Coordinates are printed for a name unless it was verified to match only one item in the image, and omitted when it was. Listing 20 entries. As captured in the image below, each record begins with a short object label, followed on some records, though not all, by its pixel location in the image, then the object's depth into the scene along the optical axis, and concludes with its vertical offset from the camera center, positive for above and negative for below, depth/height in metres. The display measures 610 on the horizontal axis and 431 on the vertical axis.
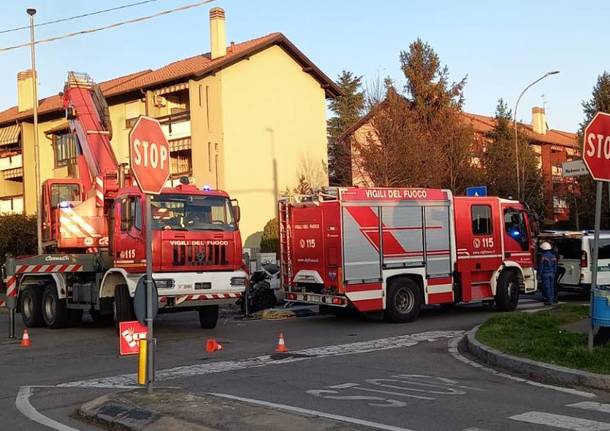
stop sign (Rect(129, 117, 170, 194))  7.42 +0.92
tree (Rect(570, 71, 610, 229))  39.69 +2.07
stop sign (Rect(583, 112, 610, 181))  9.56 +1.06
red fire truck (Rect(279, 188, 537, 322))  15.05 -0.41
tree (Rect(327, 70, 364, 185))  59.60 +10.81
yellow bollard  7.70 -1.33
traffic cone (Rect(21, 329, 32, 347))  13.75 -1.87
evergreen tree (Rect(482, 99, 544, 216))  38.38 +3.21
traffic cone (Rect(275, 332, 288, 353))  11.61 -1.82
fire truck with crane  13.99 -0.08
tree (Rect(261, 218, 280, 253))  34.34 -0.09
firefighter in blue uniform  18.53 -1.18
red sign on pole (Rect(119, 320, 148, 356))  8.50 -1.16
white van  19.00 -0.87
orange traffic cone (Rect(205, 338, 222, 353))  11.98 -1.83
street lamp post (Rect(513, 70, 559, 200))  32.58 +2.98
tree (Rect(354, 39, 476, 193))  31.67 +4.18
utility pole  26.12 +6.40
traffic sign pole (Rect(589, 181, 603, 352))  9.61 -0.30
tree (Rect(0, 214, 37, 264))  34.94 +0.49
